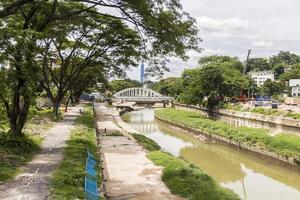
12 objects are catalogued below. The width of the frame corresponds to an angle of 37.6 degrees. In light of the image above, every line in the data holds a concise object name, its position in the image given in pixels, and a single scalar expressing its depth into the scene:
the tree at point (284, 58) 173.64
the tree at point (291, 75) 121.38
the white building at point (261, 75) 151.75
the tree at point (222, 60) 85.95
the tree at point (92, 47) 35.38
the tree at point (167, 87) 136.25
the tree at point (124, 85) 118.12
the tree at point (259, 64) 168.88
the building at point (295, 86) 106.11
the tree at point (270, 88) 108.52
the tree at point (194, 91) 68.31
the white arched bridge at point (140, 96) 120.62
